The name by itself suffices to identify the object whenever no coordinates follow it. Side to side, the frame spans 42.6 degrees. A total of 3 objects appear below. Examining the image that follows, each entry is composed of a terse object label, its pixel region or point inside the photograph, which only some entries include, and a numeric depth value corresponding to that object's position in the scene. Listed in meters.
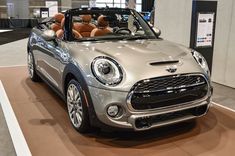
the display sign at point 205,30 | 4.25
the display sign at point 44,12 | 14.36
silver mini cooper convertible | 2.72
